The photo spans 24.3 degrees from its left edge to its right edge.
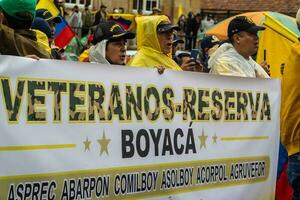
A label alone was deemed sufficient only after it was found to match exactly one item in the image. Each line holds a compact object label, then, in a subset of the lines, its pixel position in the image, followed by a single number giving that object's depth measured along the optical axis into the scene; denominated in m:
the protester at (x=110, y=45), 5.58
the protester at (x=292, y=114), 5.26
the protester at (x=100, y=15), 25.29
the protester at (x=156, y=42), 5.88
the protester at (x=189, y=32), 28.31
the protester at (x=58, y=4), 11.32
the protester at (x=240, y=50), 5.85
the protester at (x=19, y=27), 4.04
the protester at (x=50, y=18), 6.55
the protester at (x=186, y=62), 5.57
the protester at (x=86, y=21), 25.18
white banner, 3.78
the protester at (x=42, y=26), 6.20
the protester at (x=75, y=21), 25.03
